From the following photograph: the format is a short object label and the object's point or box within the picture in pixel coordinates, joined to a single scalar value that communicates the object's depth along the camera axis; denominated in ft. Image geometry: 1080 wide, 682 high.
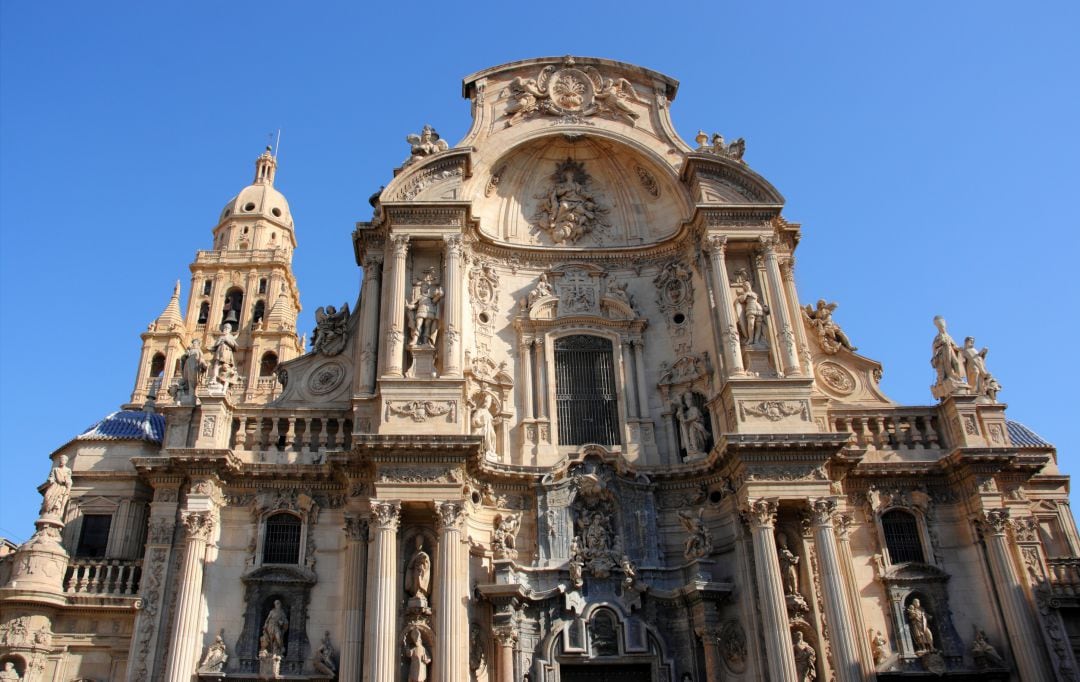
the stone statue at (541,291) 82.28
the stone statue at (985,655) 65.87
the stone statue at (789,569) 67.36
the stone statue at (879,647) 66.53
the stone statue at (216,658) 62.90
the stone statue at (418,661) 61.82
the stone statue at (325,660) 63.43
